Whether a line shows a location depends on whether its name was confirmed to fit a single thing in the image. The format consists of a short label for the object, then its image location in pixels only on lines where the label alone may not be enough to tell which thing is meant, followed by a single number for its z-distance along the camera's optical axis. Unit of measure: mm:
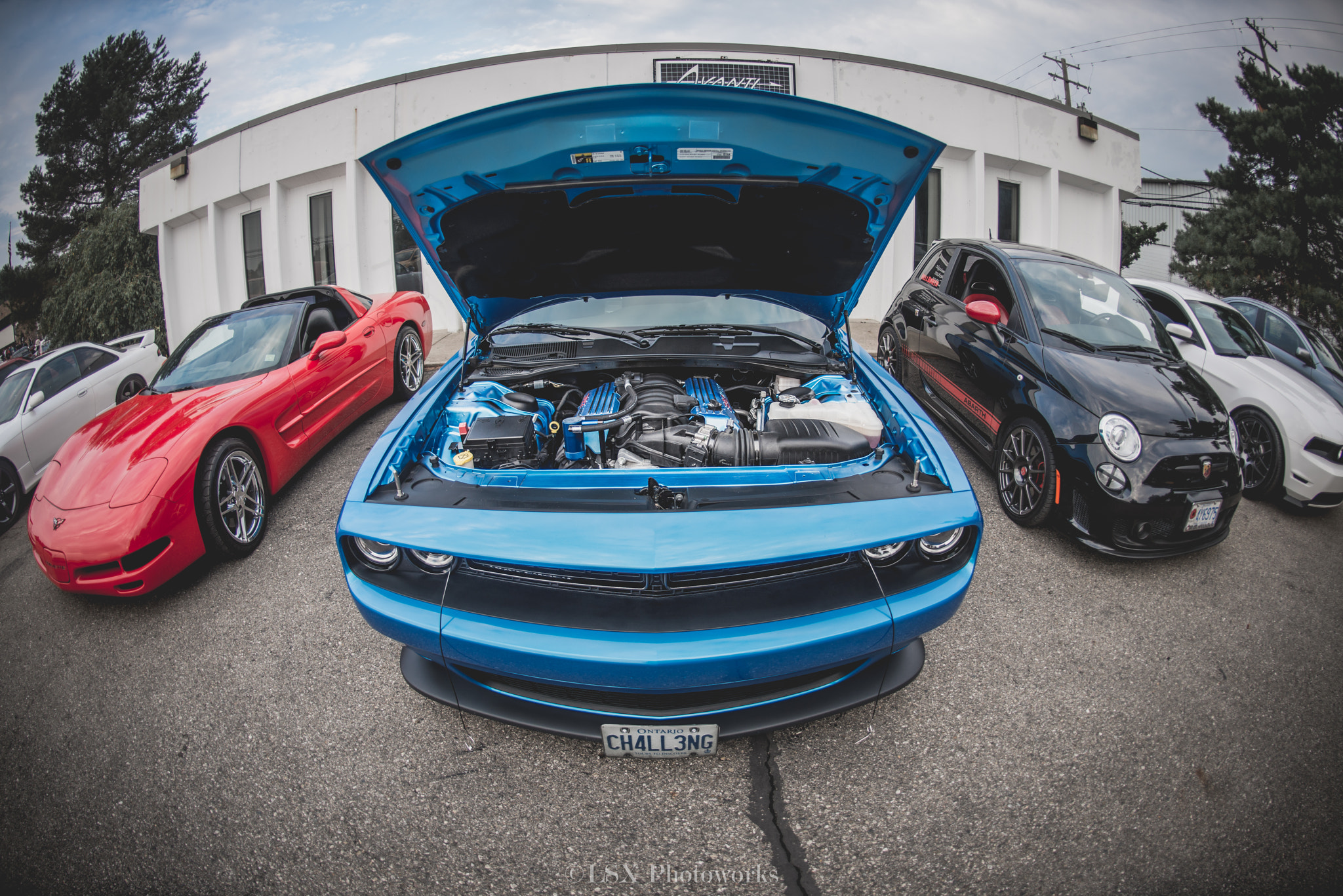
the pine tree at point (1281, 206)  11727
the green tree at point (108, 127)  18734
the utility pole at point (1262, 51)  13555
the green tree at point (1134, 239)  17734
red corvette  2570
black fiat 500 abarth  2676
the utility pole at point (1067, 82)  18562
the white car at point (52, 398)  4273
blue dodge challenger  1409
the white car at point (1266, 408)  3443
